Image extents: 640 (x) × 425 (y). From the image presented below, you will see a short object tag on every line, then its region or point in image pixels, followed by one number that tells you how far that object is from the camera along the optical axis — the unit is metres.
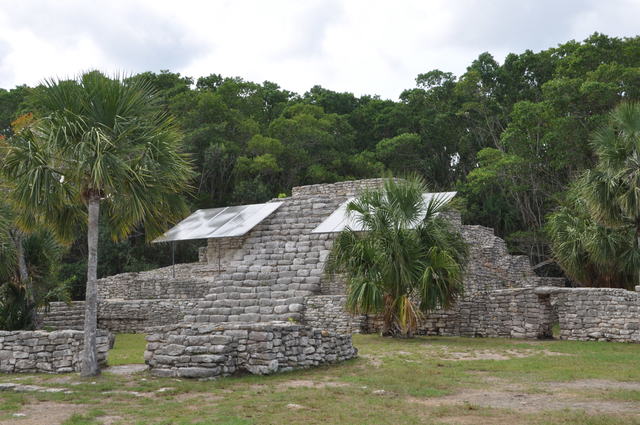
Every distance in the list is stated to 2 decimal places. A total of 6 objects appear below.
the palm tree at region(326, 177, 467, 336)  11.84
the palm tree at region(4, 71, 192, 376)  8.08
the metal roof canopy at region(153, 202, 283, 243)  16.16
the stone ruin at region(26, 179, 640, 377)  8.34
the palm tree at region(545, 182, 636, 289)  14.74
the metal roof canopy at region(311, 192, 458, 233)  12.93
